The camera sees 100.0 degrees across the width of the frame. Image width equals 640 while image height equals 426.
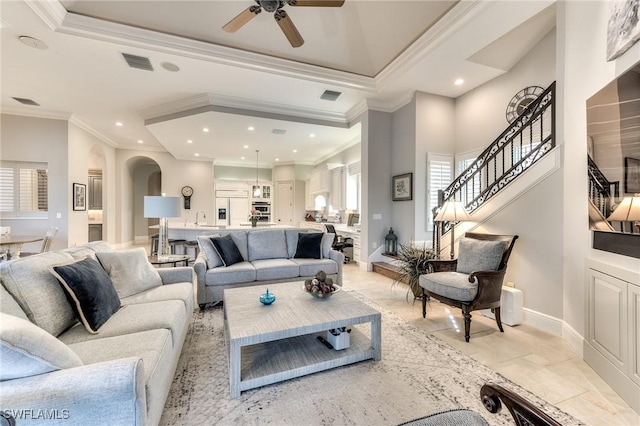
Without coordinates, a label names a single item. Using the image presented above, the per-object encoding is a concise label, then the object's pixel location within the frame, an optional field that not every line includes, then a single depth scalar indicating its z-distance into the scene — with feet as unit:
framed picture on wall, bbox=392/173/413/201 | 16.07
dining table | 13.46
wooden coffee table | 5.84
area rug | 5.21
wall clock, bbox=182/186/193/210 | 30.01
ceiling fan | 8.57
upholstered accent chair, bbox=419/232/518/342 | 8.38
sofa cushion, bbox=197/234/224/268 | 11.30
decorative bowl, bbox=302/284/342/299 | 7.63
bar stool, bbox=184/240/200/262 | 17.11
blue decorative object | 7.42
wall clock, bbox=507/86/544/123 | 12.90
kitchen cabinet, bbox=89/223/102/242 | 26.37
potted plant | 11.18
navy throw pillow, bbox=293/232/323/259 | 13.28
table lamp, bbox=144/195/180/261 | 11.08
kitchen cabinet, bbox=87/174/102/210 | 27.84
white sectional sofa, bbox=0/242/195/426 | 3.22
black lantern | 17.24
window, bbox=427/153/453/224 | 16.08
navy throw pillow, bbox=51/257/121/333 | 5.52
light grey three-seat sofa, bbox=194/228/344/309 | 10.71
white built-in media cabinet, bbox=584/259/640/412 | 5.52
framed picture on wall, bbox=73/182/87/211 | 20.20
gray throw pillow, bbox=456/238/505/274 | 9.21
